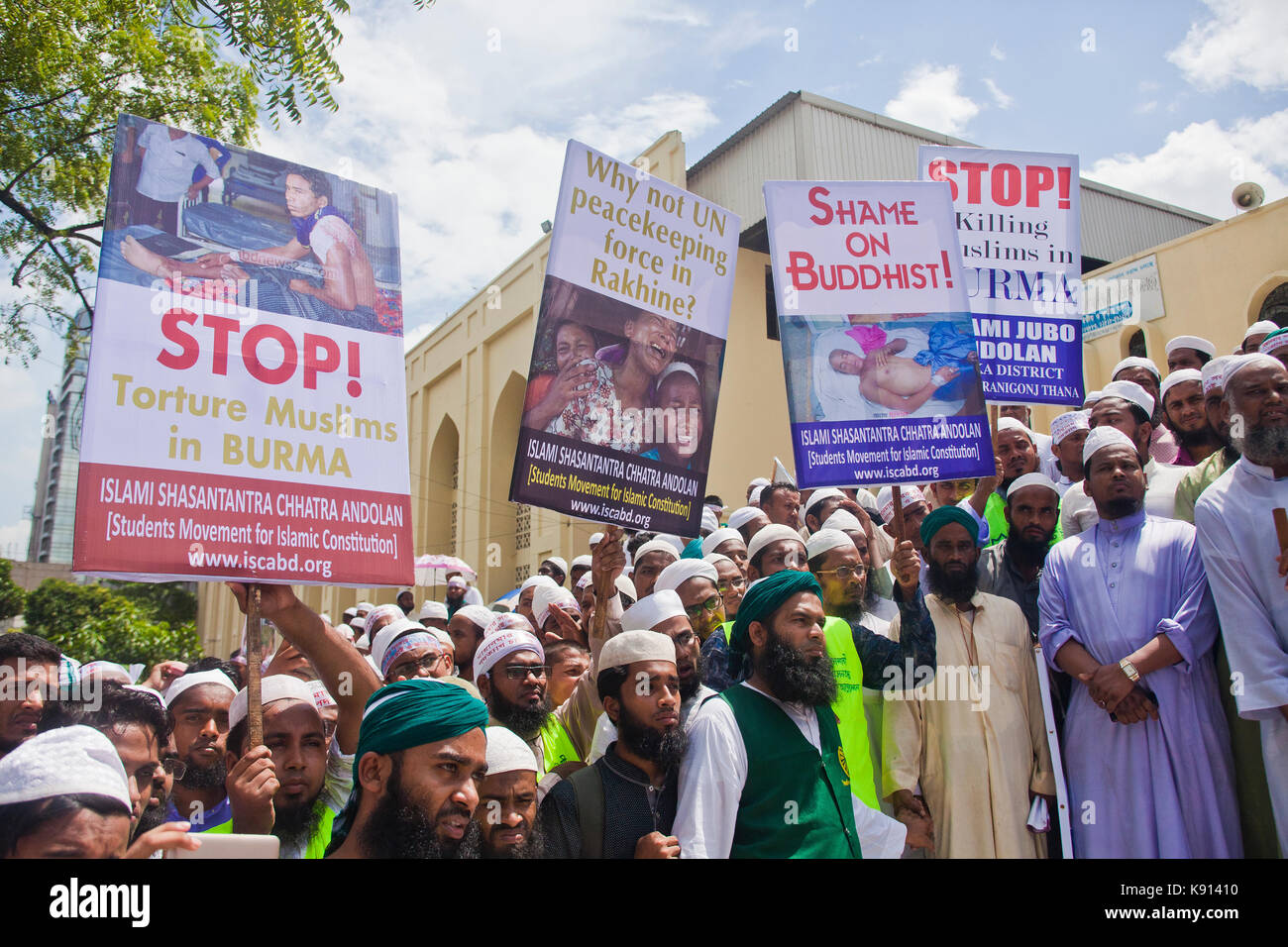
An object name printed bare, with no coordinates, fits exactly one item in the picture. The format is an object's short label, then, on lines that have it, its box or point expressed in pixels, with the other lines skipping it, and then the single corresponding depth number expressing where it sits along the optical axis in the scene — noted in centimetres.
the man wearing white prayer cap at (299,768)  309
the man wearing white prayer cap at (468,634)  540
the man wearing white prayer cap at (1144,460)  426
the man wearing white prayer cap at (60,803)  216
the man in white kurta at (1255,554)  308
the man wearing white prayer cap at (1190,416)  478
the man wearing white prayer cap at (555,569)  981
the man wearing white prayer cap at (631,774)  272
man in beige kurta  363
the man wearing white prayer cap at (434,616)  685
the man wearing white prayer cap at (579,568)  832
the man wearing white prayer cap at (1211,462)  402
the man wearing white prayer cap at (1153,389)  521
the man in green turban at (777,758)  283
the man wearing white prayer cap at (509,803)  276
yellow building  1441
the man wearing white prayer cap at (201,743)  346
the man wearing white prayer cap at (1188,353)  557
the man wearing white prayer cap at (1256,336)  514
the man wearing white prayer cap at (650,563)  526
